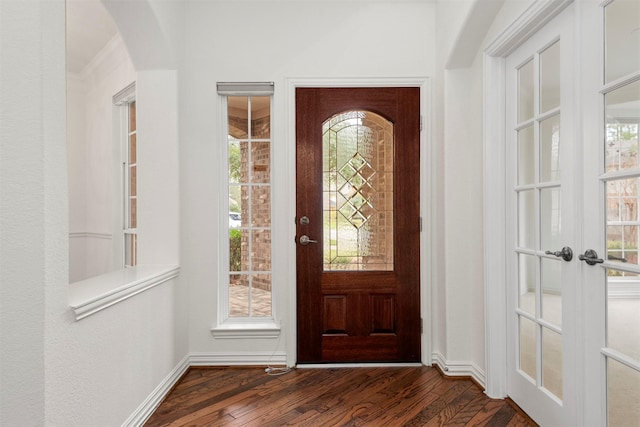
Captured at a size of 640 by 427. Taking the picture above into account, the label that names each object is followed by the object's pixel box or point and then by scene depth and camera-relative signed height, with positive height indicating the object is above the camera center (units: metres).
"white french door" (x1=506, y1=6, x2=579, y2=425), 1.62 -0.07
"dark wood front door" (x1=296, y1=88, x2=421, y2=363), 2.62 -0.09
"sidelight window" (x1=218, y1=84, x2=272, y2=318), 2.72 +0.07
